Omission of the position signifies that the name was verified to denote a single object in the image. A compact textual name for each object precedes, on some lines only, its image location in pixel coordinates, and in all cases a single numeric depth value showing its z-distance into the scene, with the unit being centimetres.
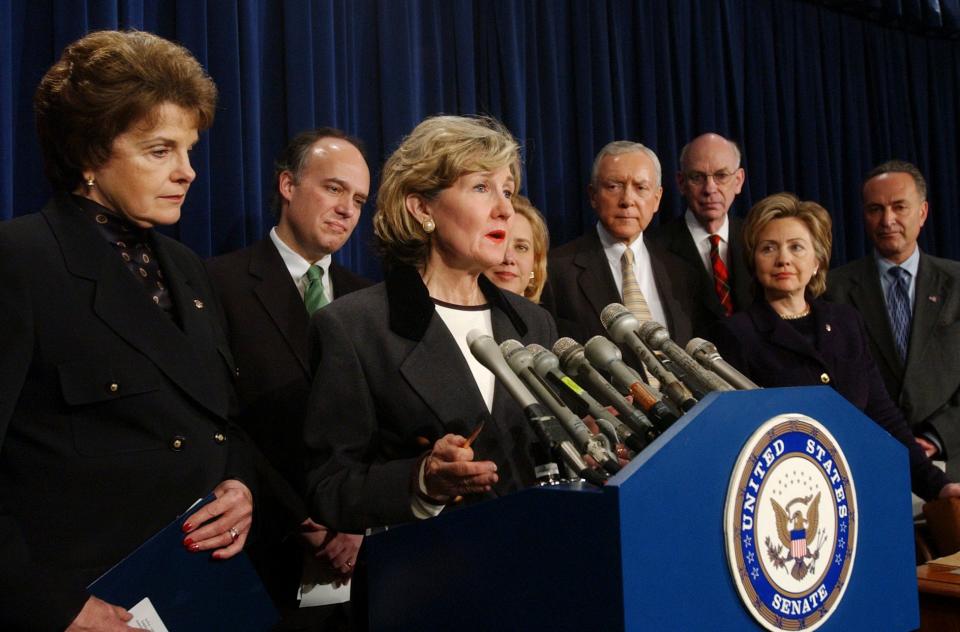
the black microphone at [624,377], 120
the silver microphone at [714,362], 128
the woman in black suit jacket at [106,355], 147
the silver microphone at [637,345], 131
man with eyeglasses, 375
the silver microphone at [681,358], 126
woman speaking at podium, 145
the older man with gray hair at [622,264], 338
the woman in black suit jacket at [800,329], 291
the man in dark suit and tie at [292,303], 235
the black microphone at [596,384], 120
